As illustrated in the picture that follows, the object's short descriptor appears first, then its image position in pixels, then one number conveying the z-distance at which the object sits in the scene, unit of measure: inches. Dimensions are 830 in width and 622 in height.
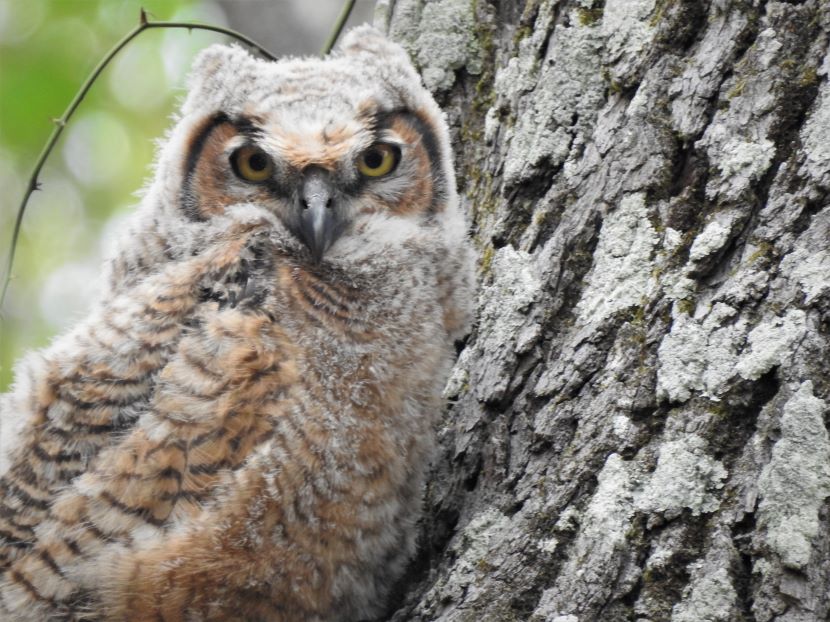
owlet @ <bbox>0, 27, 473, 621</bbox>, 162.1
